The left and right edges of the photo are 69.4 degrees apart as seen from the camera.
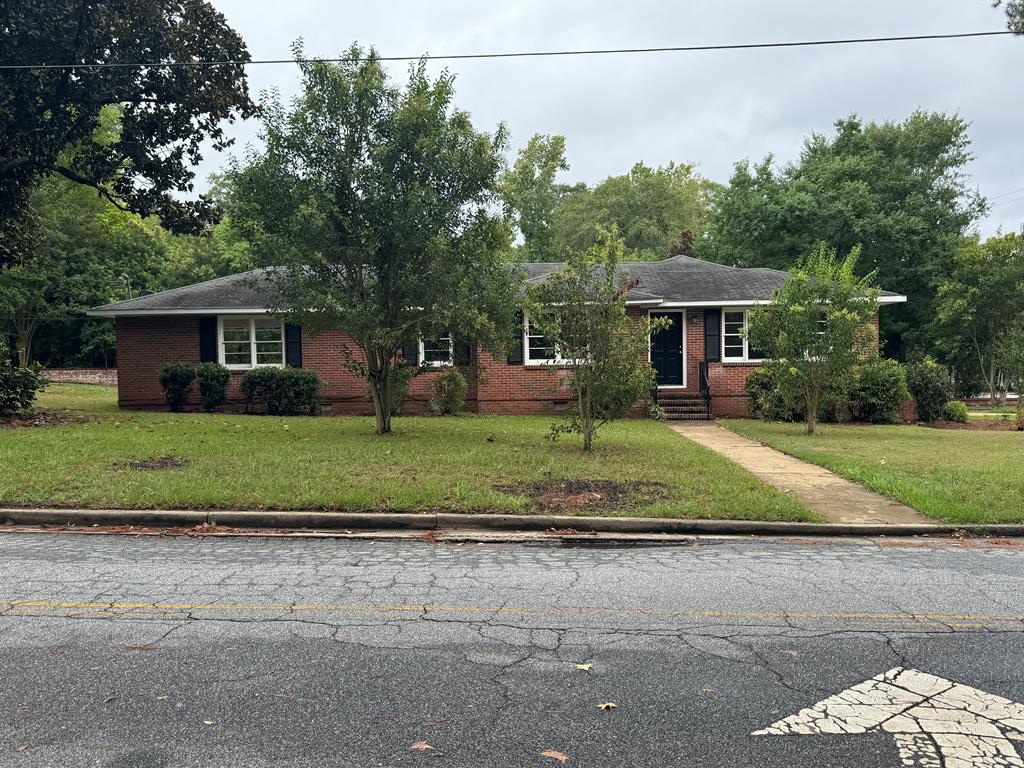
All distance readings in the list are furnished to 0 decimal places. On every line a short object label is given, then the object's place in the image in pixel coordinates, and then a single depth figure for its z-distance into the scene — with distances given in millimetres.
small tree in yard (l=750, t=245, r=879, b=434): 14445
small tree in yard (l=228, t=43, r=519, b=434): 12031
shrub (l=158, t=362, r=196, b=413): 18625
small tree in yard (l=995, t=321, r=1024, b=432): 18484
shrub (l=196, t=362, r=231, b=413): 18562
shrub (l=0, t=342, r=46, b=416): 14867
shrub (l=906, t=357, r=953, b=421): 18969
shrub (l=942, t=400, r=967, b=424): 19172
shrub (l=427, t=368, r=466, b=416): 18359
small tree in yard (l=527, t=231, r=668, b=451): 11219
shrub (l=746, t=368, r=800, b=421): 18156
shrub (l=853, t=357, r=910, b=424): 18000
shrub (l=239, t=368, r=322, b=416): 18344
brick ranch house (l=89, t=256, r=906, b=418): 19328
